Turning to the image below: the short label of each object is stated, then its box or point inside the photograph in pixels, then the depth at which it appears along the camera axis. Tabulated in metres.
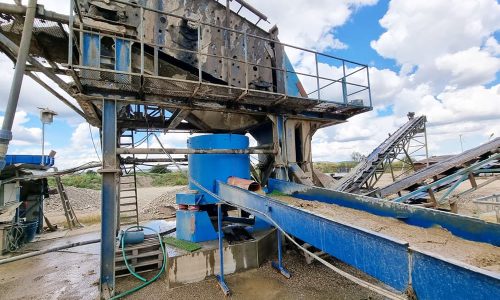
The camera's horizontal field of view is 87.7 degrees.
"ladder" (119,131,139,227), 7.92
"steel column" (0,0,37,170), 3.05
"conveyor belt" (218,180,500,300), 1.34
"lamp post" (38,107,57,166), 9.99
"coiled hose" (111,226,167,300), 5.14
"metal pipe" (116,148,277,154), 5.64
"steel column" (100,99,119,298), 5.24
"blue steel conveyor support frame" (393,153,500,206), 7.66
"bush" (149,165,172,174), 7.55
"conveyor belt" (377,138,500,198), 8.68
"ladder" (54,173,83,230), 12.60
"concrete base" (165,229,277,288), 5.42
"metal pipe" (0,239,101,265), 4.89
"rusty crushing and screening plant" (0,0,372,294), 5.13
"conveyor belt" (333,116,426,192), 9.95
